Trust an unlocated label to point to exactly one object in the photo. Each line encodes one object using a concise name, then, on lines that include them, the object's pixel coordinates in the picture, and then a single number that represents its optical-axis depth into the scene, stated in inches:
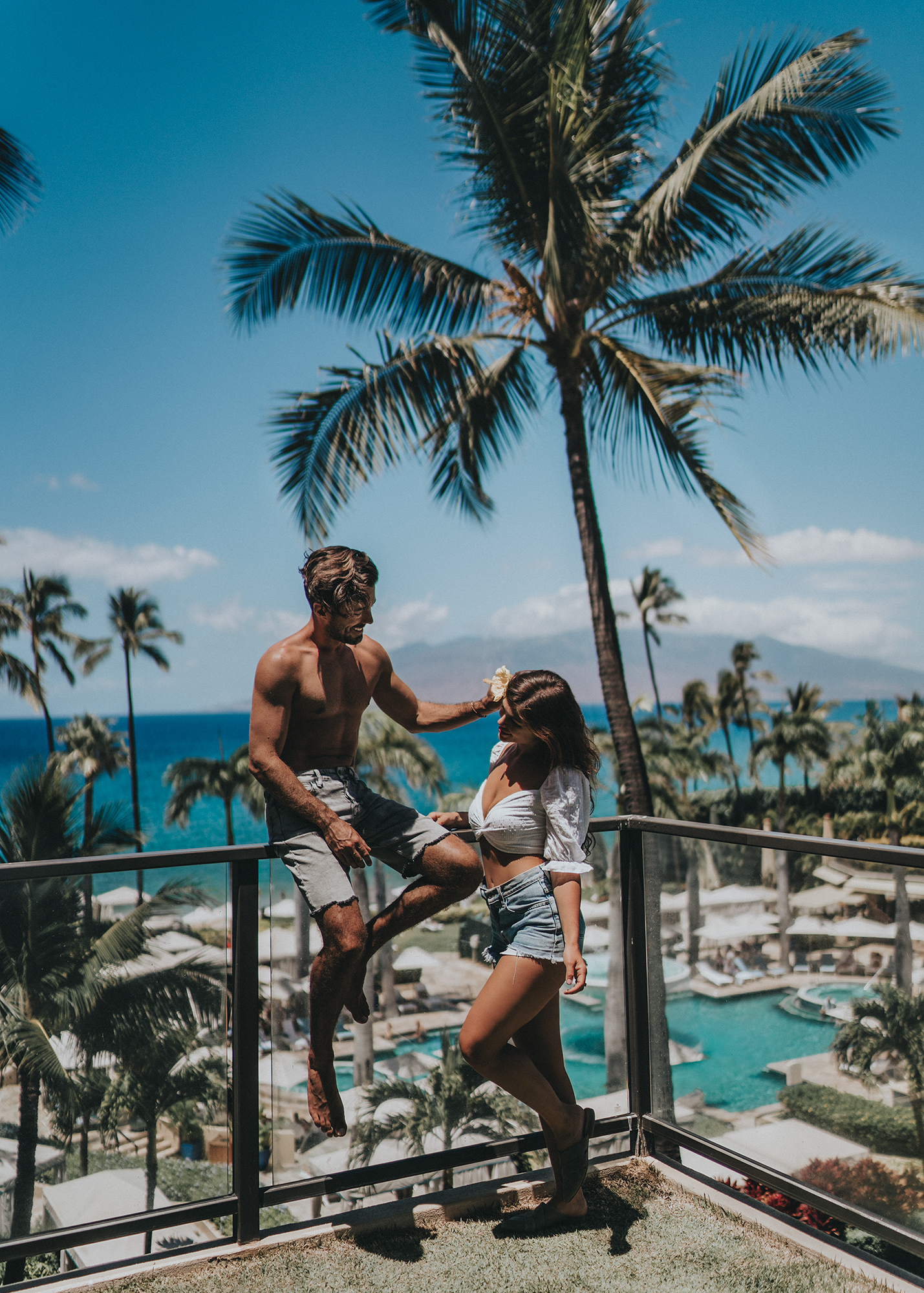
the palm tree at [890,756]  1318.9
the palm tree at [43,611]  1820.9
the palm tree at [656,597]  2144.4
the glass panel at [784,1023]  113.0
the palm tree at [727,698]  2342.5
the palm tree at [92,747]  1877.5
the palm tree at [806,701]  1893.0
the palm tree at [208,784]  1435.8
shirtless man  112.8
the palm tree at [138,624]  2146.9
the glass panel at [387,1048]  124.8
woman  113.9
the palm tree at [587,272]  339.9
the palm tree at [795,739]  1788.9
